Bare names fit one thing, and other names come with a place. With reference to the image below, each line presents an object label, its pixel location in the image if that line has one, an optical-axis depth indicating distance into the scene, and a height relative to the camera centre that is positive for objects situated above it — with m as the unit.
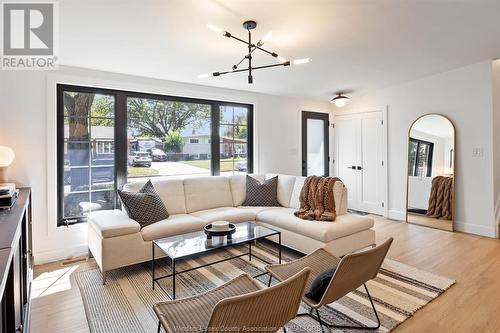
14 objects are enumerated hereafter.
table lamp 2.67 +0.05
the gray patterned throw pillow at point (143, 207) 3.07 -0.46
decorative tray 2.68 -0.65
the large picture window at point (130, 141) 3.43 +0.33
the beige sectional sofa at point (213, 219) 2.81 -0.64
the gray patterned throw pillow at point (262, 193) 4.14 -0.42
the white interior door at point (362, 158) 5.34 +0.11
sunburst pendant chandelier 2.43 +1.26
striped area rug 2.11 -1.13
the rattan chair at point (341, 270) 1.68 -0.75
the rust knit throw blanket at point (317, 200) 3.37 -0.45
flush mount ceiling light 5.38 +1.22
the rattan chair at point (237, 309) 1.21 -0.71
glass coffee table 2.39 -0.71
